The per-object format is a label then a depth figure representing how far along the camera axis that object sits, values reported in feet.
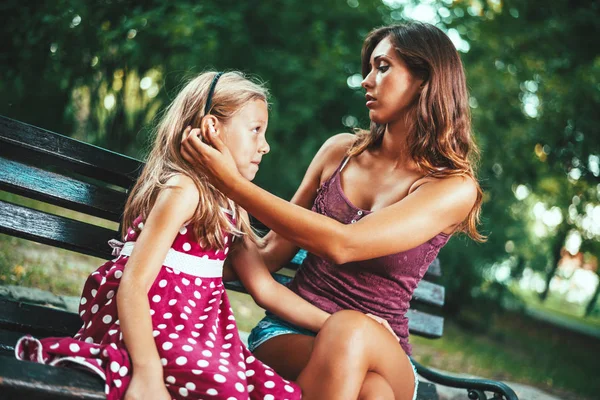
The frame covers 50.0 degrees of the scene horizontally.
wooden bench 7.56
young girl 5.89
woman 6.75
